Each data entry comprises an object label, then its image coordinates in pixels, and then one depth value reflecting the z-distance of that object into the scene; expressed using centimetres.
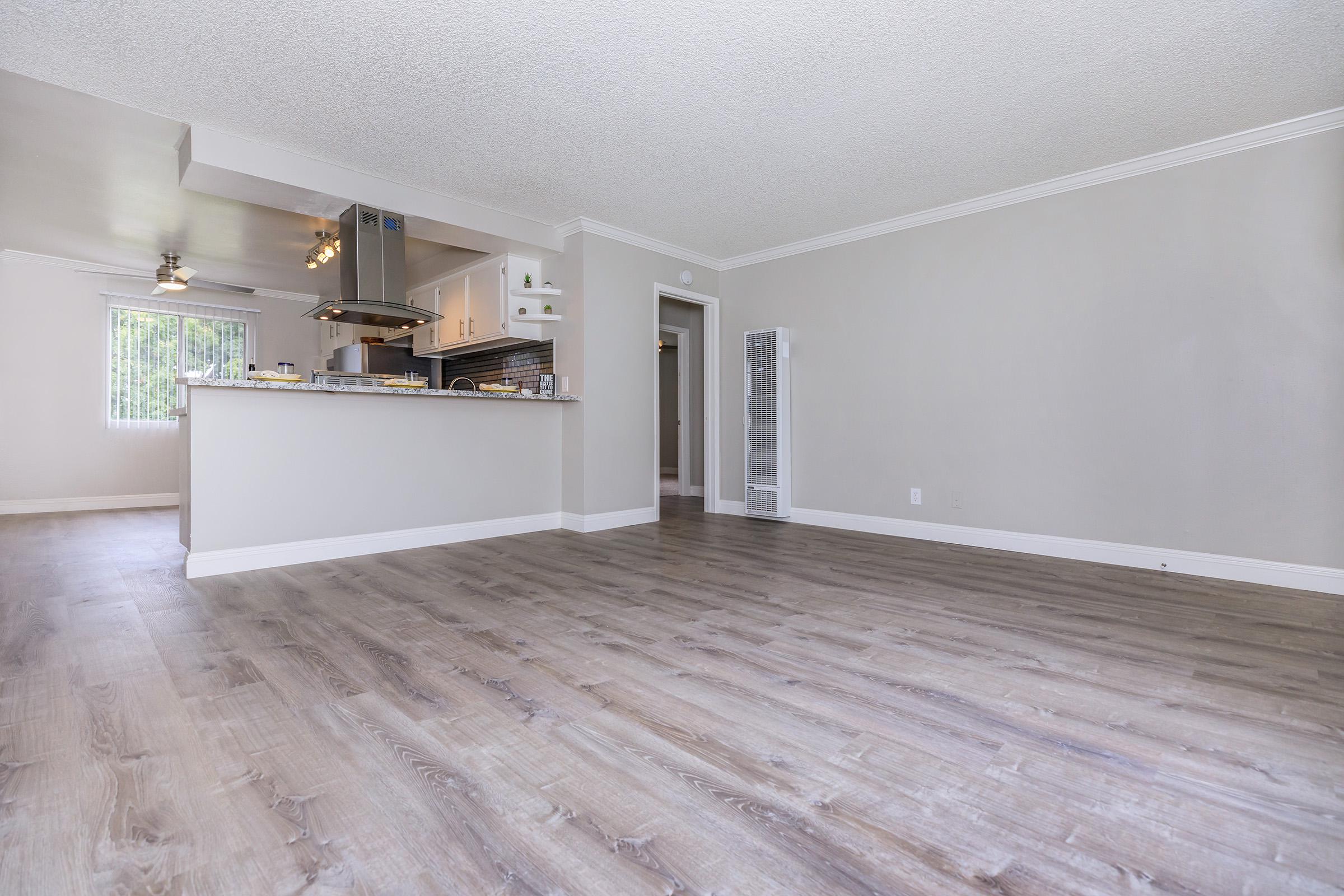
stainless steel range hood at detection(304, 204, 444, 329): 429
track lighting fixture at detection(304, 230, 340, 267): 497
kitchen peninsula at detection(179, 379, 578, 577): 365
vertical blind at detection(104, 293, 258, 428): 674
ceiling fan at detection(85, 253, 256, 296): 624
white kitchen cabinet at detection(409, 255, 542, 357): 555
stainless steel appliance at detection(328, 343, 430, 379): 709
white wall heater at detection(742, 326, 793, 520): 566
